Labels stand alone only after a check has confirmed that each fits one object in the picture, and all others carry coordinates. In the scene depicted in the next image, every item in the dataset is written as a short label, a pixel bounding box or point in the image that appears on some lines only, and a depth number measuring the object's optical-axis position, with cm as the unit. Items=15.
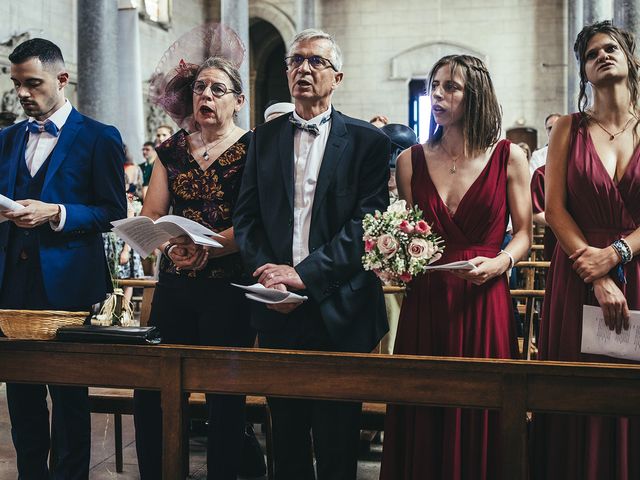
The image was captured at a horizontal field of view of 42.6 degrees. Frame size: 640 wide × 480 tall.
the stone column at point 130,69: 1427
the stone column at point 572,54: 1653
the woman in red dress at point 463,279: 296
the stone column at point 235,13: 1357
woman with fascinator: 319
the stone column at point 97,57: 1029
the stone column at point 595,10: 1325
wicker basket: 271
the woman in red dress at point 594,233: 288
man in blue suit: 327
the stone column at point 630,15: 837
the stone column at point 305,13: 1806
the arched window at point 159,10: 1834
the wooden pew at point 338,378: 239
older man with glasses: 293
